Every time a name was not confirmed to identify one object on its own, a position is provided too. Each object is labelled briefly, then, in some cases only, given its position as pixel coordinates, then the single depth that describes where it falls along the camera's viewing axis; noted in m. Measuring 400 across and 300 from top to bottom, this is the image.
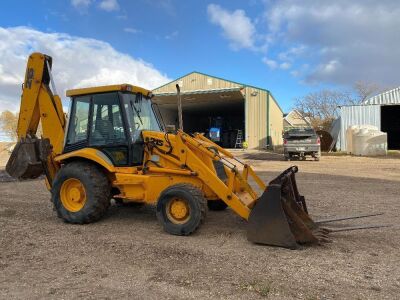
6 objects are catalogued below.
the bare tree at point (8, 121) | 44.35
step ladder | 37.09
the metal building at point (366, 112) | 28.33
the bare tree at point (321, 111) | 63.81
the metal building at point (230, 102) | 31.52
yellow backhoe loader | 6.10
